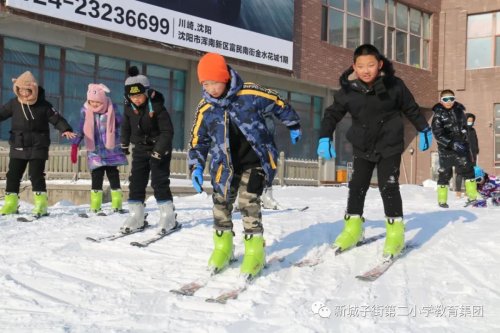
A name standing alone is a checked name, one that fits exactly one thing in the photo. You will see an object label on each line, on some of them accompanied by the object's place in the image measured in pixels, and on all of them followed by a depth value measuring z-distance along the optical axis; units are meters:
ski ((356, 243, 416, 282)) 3.89
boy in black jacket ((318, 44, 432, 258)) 4.48
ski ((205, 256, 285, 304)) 3.39
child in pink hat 7.37
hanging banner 12.52
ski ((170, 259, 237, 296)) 3.58
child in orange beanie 3.98
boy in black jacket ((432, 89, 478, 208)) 8.27
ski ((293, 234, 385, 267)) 4.35
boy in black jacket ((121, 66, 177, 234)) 5.73
